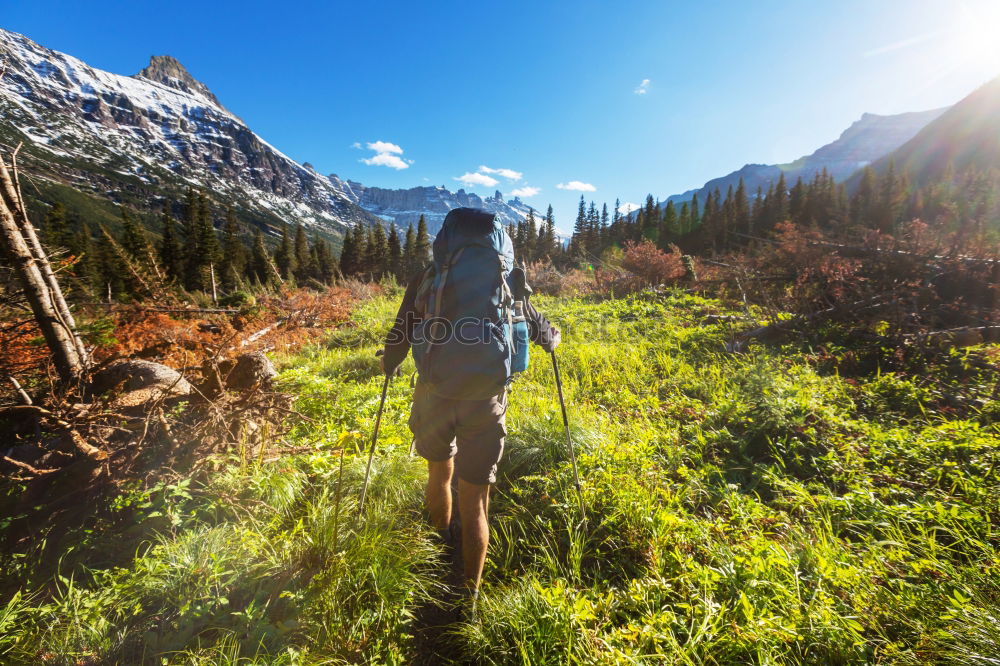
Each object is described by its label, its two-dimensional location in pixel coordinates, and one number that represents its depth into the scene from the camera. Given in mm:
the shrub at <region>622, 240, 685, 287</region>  14383
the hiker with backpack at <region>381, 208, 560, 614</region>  2248
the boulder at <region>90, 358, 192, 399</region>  3688
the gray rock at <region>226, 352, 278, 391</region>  4359
